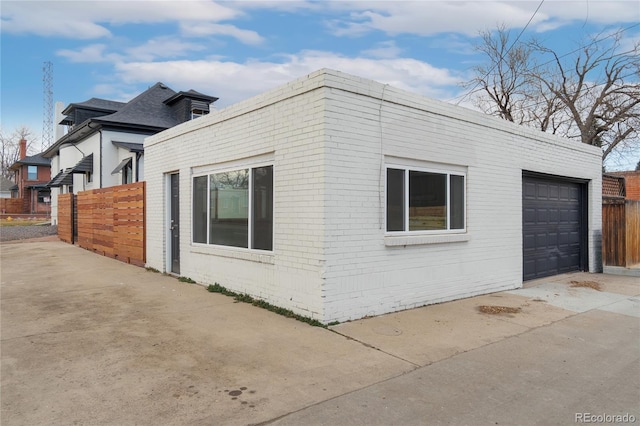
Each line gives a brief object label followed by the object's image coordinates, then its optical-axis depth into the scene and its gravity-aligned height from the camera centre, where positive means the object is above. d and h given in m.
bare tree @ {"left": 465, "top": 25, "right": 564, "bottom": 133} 24.39 +7.26
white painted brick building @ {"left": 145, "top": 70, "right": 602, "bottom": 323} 5.93 +0.27
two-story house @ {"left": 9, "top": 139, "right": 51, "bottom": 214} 44.53 +3.48
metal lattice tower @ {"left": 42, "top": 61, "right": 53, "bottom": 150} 45.09 +12.97
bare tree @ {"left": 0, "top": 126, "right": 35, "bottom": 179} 59.62 +8.77
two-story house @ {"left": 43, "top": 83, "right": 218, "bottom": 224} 19.73 +4.20
